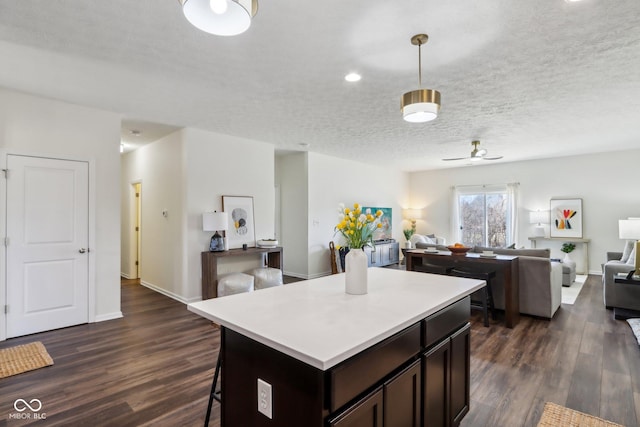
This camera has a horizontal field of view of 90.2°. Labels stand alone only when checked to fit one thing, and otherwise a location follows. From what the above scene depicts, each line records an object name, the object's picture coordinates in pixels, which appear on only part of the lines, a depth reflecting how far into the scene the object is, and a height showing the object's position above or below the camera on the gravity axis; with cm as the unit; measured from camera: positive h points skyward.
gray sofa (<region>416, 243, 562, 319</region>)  407 -92
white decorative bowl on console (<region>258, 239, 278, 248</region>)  547 -47
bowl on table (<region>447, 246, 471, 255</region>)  440 -48
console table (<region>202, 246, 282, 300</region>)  470 -76
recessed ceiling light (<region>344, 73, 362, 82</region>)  308 +136
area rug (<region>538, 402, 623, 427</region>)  205 -135
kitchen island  113 -59
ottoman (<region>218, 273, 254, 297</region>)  452 -98
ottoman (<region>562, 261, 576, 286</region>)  596 -109
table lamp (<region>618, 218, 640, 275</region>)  584 -26
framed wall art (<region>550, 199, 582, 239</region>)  732 -7
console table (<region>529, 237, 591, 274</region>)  716 -89
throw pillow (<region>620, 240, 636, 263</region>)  530 -62
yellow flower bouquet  190 -6
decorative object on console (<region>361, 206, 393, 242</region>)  826 -26
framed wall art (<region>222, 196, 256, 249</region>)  532 -8
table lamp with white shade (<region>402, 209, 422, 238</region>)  991 +2
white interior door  357 -32
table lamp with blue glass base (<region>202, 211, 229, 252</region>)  475 -7
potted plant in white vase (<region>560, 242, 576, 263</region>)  715 -74
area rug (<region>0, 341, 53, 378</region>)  278 -133
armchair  412 -101
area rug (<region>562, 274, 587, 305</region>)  504 -134
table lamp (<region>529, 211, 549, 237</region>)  755 -12
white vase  188 -35
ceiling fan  520 +101
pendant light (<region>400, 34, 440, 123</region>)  237 +85
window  829 +1
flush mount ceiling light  128 +84
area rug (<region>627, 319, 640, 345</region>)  346 -128
